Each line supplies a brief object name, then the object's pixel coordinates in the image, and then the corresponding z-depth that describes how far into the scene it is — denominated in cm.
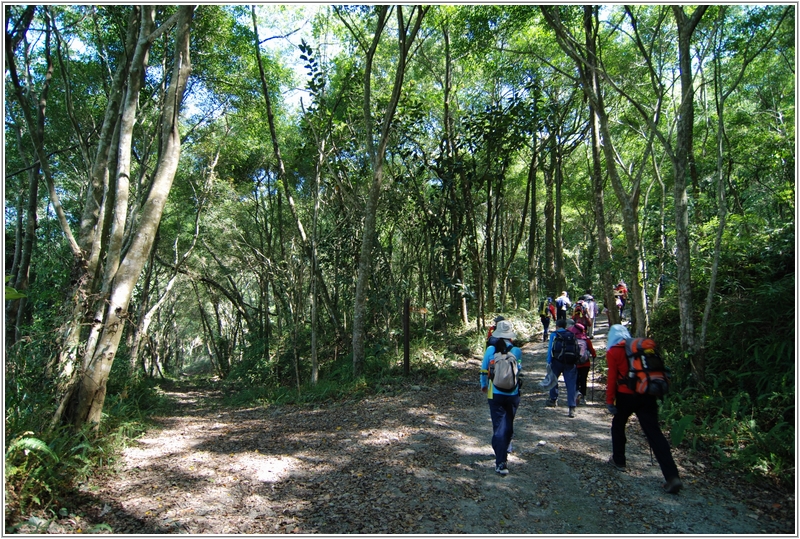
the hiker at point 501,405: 502
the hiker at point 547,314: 1439
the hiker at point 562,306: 1303
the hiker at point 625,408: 459
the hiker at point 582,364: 731
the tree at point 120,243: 565
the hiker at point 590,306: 1230
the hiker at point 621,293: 1434
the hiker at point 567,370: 716
